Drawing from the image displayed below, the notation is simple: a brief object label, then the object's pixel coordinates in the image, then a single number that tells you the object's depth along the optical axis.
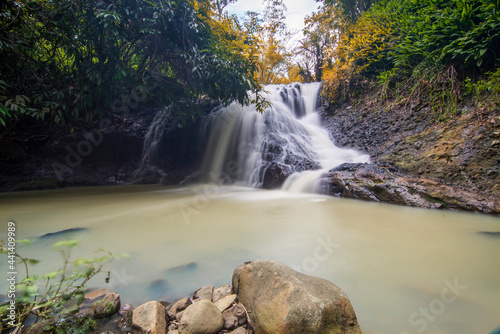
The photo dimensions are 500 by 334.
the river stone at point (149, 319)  1.04
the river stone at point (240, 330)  1.07
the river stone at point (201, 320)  1.03
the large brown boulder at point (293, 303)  1.01
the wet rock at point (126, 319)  1.11
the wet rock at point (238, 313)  1.16
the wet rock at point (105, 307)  1.18
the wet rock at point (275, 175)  5.62
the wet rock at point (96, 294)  1.35
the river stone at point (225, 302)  1.22
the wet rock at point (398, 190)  3.14
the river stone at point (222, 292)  1.33
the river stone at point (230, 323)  1.11
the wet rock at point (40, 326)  1.01
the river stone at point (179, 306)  1.19
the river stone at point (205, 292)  1.33
